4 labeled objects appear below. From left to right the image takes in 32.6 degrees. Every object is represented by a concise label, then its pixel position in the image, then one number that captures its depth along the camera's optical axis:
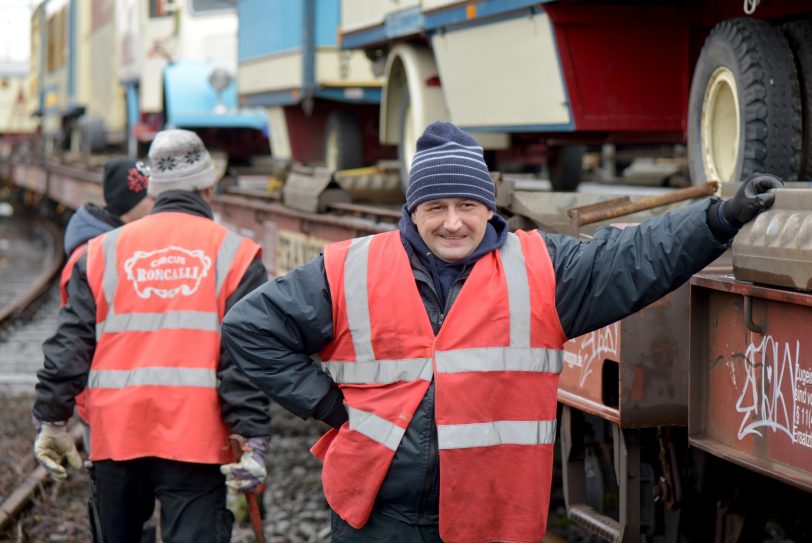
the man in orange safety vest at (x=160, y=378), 4.07
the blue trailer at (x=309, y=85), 11.84
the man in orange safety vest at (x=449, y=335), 3.03
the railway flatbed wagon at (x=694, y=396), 3.18
